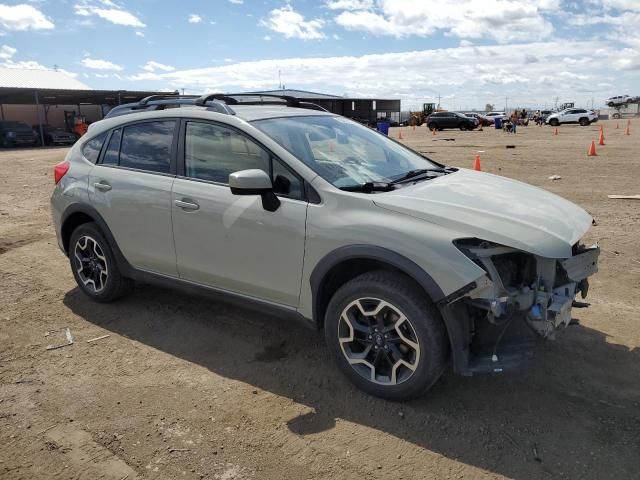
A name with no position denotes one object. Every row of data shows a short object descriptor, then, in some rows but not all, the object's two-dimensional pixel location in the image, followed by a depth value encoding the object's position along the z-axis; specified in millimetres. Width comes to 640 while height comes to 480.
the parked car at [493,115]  53619
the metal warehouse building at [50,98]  38062
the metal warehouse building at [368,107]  41156
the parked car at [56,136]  33688
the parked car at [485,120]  51609
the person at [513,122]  35781
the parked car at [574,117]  45906
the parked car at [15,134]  31250
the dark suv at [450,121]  42625
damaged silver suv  2947
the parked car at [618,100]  72688
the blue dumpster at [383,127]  29992
